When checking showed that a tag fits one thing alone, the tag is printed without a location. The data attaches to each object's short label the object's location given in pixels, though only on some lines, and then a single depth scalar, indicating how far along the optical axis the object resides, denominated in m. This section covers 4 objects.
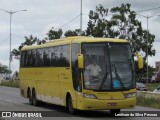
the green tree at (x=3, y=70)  186.88
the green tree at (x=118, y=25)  73.69
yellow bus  18.83
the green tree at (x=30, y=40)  90.38
